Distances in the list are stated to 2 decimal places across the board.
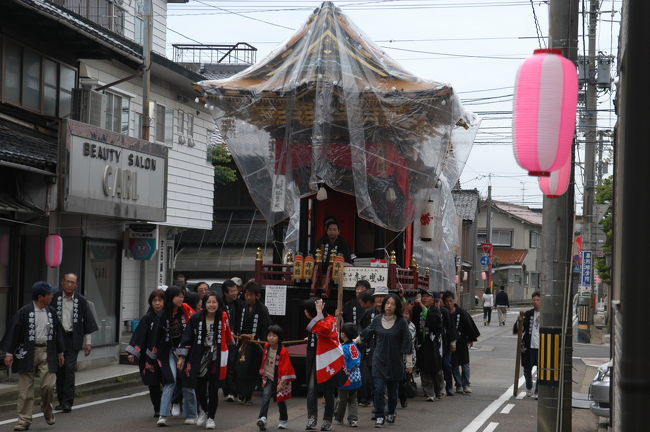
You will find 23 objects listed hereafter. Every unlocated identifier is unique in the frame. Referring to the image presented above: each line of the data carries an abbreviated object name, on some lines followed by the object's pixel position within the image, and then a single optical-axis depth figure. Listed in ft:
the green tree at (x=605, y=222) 125.21
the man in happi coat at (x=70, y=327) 44.78
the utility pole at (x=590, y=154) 96.32
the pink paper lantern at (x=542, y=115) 25.21
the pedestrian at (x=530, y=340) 54.29
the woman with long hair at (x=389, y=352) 42.04
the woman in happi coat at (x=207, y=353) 40.09
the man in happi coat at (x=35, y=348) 38.93
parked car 39.58
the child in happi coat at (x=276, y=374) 39.83
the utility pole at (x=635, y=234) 12.53
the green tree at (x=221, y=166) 113.70
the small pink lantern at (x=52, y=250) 55.16
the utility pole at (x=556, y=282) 33.86
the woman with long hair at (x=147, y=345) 42.47
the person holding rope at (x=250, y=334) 47.78
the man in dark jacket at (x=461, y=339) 56.34
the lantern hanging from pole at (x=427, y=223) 65.67
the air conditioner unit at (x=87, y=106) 65.72
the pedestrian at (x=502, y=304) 138.82
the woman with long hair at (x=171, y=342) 41.27
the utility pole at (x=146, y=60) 66.28
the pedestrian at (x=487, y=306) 141.59
